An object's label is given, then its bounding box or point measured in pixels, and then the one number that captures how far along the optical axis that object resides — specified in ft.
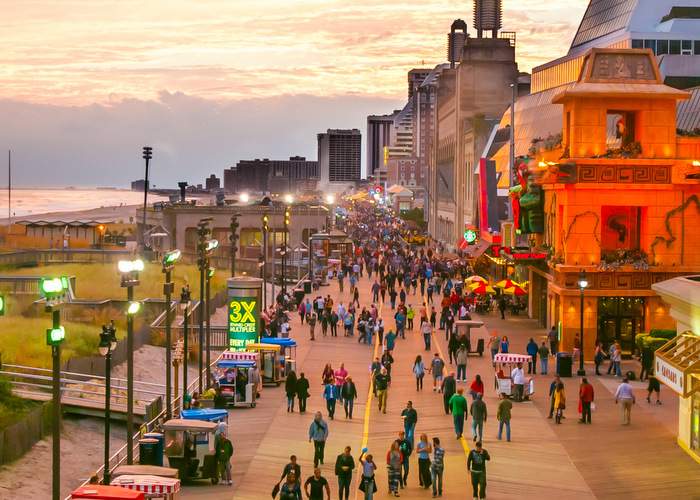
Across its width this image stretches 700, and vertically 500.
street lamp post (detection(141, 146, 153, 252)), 310.96
